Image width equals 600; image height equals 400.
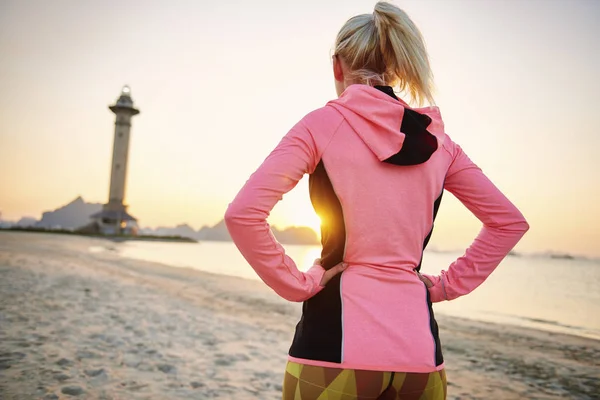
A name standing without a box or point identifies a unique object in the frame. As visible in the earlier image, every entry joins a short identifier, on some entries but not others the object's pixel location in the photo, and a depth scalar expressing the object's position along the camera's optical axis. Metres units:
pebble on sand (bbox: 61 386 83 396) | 4.11
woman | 1.34
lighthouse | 56.34
